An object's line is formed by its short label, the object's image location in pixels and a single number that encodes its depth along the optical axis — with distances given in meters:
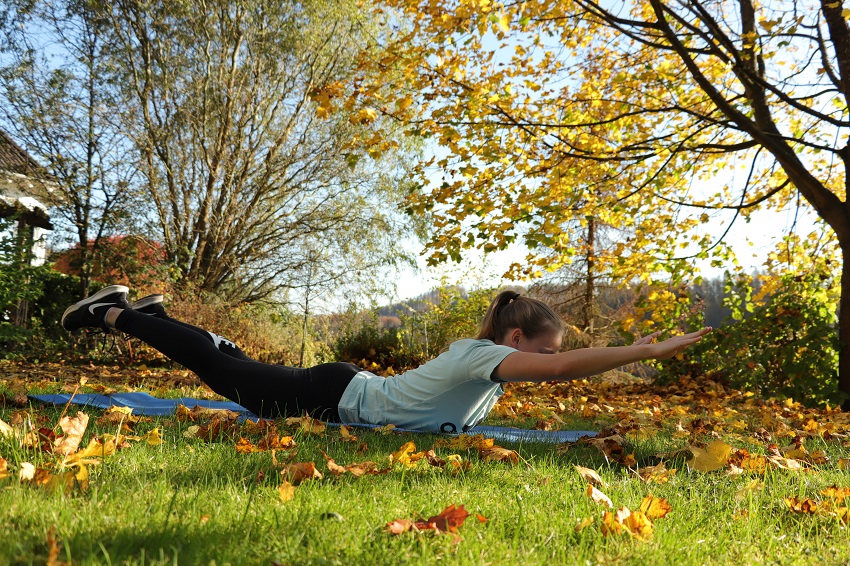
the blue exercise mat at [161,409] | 3.24
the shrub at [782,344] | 7.38
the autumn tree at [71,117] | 10.58
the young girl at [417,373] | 2.45
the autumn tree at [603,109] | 6.17
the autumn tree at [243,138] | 12.58
